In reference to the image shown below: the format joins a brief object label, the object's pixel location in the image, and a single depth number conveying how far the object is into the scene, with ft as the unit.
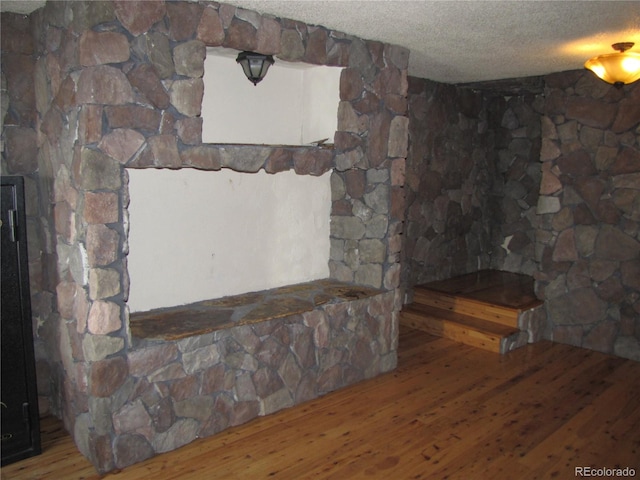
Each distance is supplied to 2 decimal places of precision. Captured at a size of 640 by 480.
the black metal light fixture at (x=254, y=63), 9.91
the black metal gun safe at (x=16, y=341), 8.43
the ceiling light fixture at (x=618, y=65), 10.32
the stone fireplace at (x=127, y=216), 7.86
